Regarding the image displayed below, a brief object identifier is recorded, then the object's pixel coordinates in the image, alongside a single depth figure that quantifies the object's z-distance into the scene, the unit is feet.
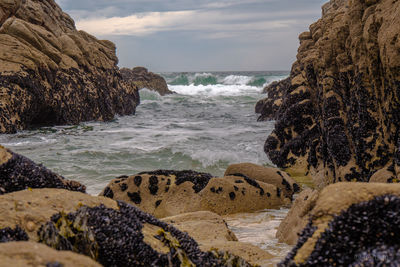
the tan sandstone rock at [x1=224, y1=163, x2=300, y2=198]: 27.99
